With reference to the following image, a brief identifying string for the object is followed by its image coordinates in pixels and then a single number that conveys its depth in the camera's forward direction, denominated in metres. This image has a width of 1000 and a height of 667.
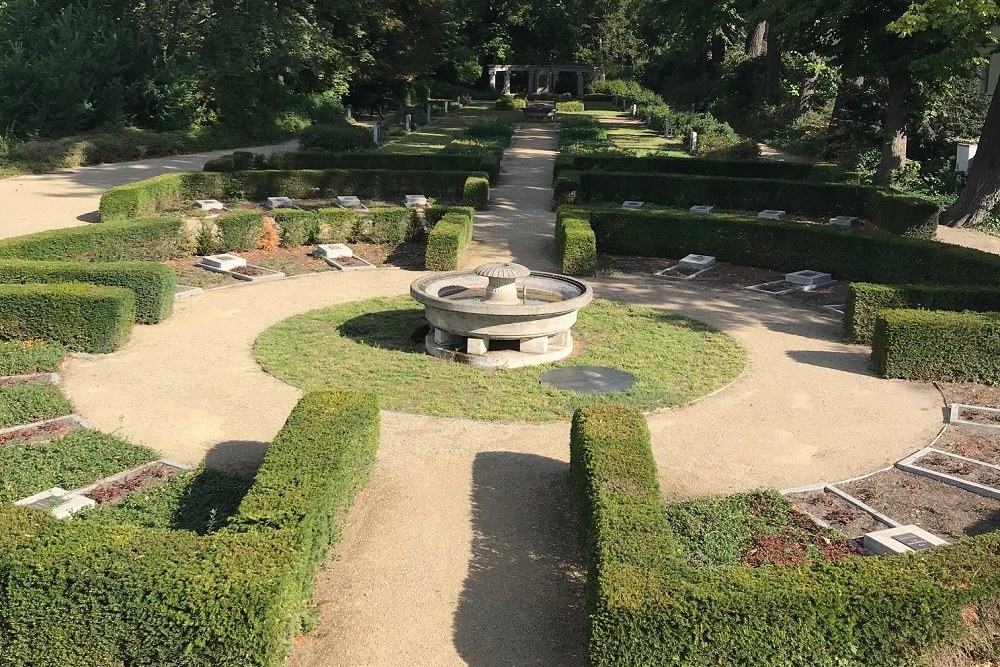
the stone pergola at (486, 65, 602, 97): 78.00
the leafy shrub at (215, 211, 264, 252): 19.41
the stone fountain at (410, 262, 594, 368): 12.87
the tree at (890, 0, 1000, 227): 18.89
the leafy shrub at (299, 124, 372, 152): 33.97
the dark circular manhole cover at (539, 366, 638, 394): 12.08
